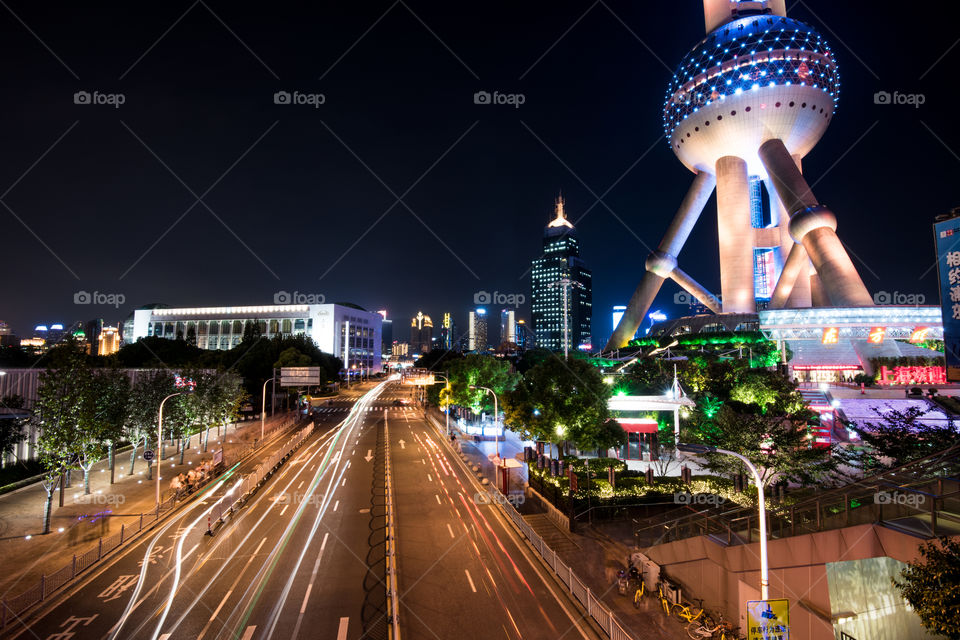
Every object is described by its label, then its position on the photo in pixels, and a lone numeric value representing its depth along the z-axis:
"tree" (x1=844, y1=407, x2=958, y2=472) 18.11
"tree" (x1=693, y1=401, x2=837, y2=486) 19.92
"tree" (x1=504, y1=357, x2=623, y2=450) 29.58
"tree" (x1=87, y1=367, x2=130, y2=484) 24.80
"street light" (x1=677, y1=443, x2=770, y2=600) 10.98
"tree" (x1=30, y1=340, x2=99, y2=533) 21.70
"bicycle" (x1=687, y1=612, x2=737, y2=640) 13.11
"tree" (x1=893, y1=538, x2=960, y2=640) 8.14
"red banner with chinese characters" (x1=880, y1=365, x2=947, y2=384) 43.06
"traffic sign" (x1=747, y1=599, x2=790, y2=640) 9.72
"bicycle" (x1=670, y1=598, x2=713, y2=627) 13.98
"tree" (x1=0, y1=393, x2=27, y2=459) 28.95
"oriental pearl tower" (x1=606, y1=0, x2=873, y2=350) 68.62
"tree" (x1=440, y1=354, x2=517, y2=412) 50.88
